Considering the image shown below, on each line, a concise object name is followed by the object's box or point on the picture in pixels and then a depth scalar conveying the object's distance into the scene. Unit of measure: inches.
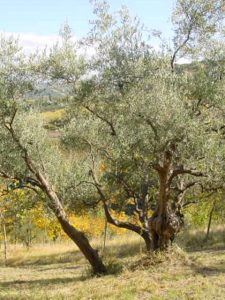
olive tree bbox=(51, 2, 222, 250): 480.3
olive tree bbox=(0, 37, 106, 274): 529.0
